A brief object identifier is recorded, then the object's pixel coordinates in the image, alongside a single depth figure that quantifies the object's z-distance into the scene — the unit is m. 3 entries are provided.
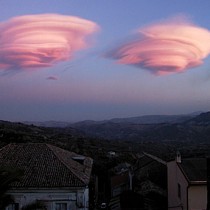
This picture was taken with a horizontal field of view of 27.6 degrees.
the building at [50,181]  24.61
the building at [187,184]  23.86
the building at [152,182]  31.77
